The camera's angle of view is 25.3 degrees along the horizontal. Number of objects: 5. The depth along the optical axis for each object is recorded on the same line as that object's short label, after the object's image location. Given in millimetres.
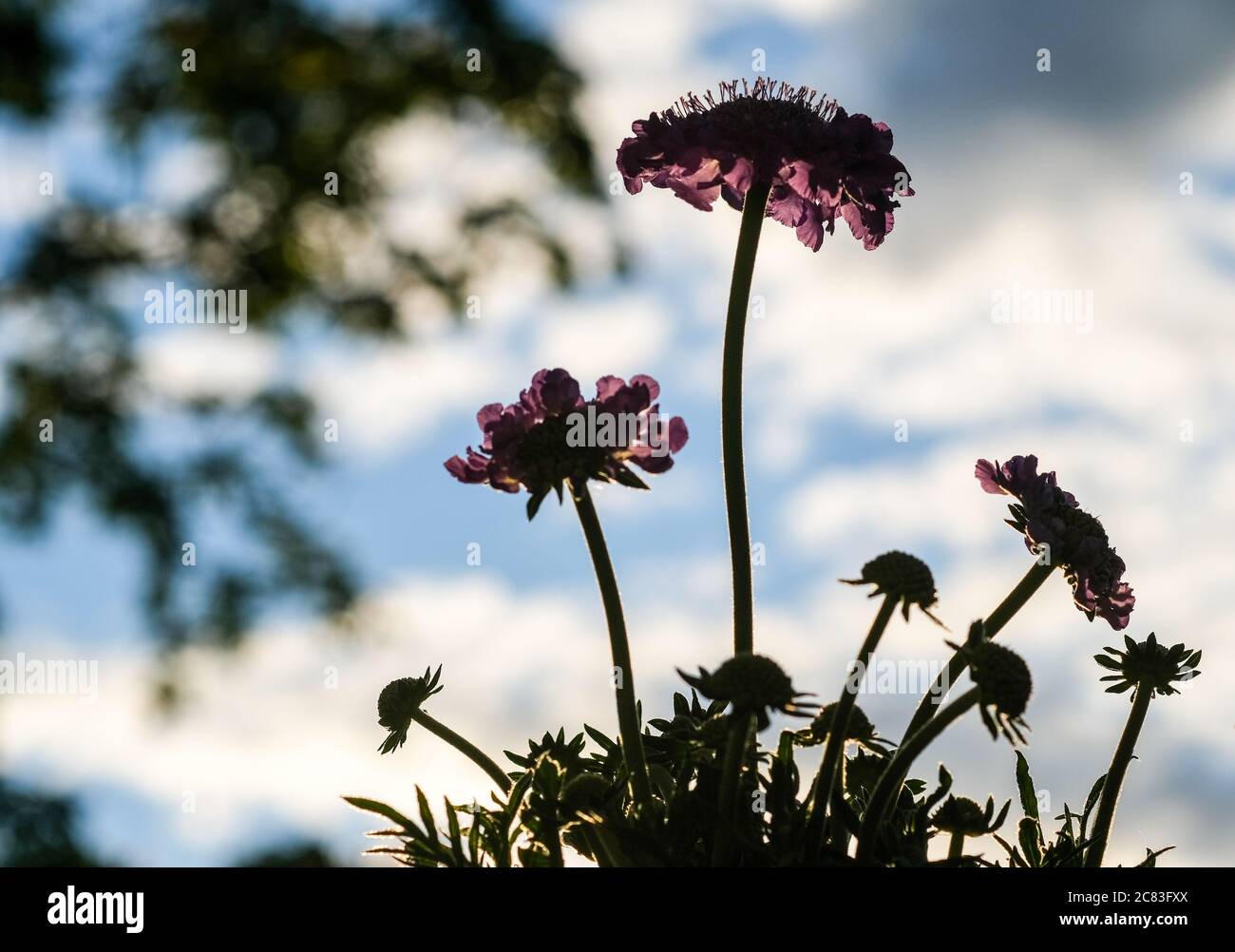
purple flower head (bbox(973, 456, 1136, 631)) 511
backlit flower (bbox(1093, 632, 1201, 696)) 524
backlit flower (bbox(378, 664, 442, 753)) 512
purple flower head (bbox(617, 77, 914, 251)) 518
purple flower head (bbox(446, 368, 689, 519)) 493
